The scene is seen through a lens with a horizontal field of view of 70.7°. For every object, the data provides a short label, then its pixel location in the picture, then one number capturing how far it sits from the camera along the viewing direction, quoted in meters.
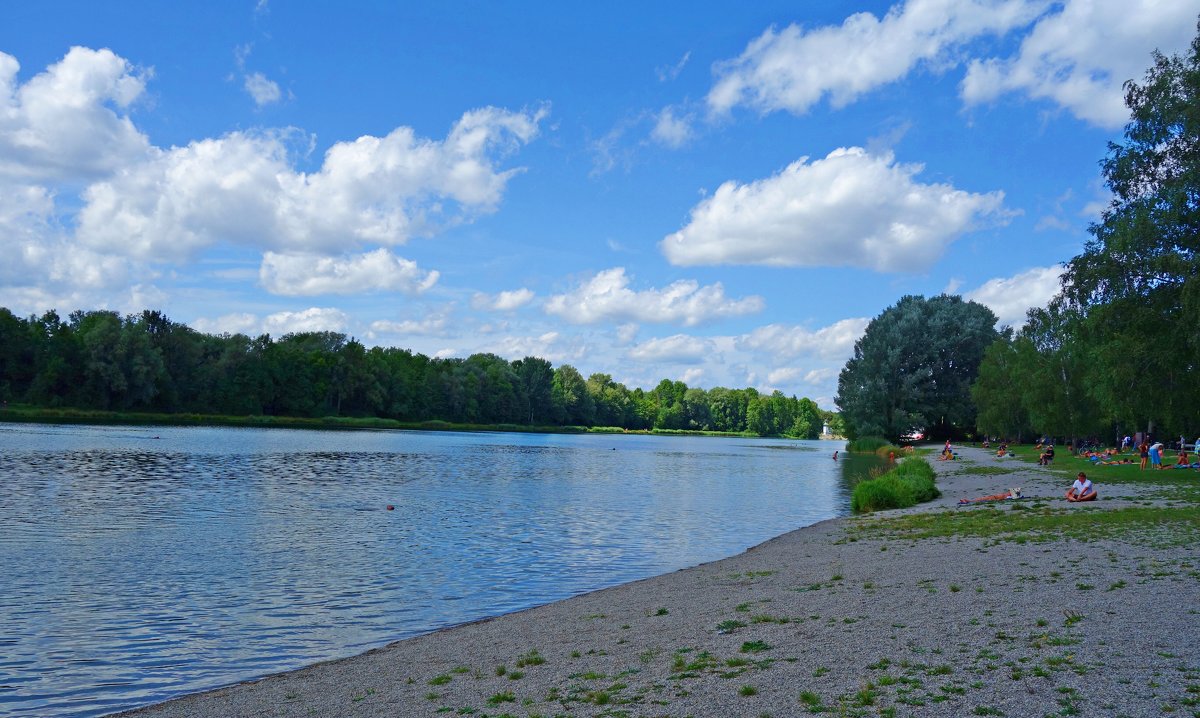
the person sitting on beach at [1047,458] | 52.47
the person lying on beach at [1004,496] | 31.36
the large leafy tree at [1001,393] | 77.62
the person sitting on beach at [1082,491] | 28.50
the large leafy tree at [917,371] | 97.75
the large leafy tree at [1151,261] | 30.58
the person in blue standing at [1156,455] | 42.50
